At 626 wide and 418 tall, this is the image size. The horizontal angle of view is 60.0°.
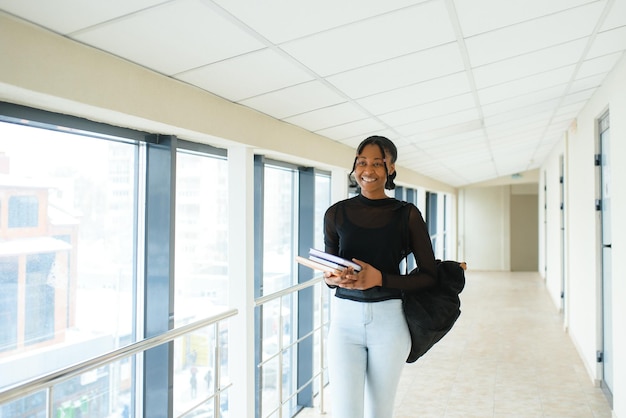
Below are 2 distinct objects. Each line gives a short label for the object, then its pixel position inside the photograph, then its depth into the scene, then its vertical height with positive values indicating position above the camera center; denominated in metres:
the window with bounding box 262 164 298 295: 2.82 -0.07
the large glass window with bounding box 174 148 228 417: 2.02 -0.20
